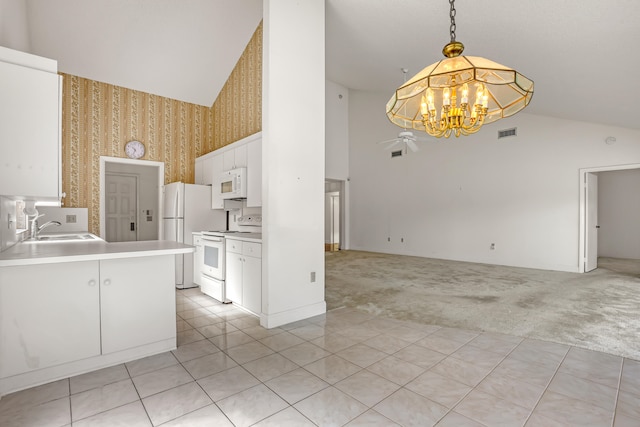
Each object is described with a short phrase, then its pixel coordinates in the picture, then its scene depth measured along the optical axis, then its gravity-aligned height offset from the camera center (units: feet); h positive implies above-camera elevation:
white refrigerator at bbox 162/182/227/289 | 15.78 -0.14
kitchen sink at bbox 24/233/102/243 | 10.93 -0.90
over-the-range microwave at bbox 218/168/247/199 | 14.23 +1.41
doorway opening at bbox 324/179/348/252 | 31.83 -0.21
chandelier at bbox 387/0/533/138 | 6.95 +3.13
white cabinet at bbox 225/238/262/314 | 11.02 -2.27
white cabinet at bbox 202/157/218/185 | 17.37 +2.40
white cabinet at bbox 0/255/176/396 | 6.61 -2.39
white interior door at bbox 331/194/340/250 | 32.99 -0.63
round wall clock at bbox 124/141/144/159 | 17.54 +3.65
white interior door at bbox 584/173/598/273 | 18.99 -0.72
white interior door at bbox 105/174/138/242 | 20.66 +0.44
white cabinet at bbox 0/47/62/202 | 6.53 +1.90
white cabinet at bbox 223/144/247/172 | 14.48 +2.69
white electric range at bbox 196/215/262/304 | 13.07 -2.11
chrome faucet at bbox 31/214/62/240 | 11.81 -0.58
